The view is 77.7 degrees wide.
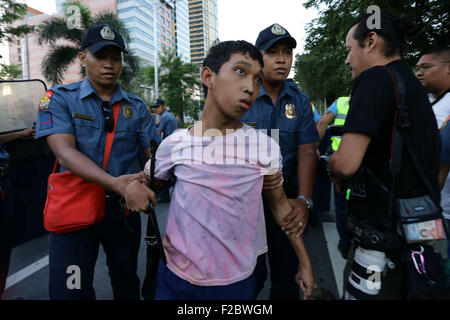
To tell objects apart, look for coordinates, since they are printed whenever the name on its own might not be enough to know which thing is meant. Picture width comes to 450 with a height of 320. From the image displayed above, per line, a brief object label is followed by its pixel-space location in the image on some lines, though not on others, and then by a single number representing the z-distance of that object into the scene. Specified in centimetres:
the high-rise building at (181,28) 10085
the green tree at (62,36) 1630
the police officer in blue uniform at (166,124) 688
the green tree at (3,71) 1539
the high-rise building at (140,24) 6350
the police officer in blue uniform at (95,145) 162
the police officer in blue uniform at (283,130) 188
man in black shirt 126
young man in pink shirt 121
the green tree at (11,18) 1241
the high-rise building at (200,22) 7788
